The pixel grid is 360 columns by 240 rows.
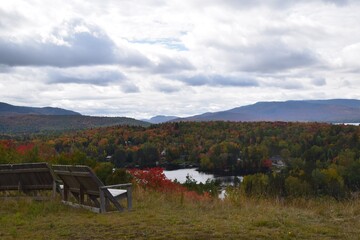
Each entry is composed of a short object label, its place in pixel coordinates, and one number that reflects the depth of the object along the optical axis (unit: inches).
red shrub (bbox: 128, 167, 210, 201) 1053.8
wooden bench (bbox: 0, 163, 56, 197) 367.9
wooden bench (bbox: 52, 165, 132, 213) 323.9
